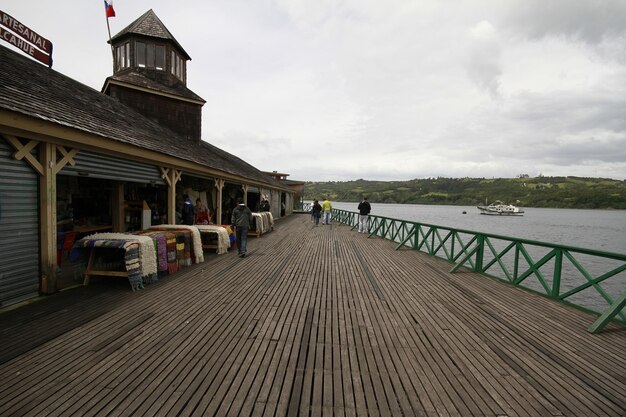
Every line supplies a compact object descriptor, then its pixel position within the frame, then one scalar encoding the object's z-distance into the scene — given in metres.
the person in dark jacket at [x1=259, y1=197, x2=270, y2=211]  15.74
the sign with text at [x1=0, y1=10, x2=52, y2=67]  5.80
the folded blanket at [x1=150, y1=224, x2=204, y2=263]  7.38
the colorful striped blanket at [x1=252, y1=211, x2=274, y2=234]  12.82
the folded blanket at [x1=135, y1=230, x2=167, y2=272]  5.95
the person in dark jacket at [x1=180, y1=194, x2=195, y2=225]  9.04
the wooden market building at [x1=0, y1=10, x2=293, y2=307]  4.29
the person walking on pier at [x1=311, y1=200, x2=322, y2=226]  19.28
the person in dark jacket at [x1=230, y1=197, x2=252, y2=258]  8.21
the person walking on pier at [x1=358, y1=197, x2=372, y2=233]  14.45
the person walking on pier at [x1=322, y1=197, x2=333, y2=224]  19.03
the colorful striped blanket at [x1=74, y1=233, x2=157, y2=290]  5.15
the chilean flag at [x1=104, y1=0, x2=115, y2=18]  11.96
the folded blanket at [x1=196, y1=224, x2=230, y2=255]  8.75
